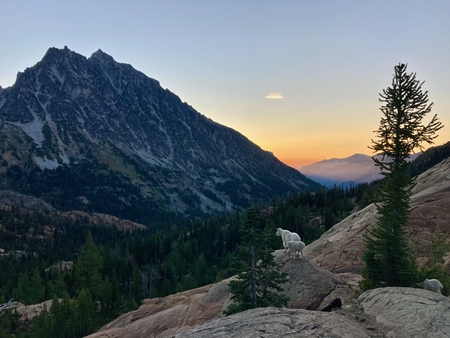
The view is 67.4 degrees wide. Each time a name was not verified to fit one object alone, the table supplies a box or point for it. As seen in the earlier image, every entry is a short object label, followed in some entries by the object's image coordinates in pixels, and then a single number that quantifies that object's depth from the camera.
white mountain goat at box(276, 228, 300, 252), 28.31
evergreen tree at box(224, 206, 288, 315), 24.17
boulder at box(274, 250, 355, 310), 25.09
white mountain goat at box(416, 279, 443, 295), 21.73
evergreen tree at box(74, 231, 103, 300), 86.06
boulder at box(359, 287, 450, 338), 15.23
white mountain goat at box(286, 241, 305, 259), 27.50
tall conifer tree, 24.70
